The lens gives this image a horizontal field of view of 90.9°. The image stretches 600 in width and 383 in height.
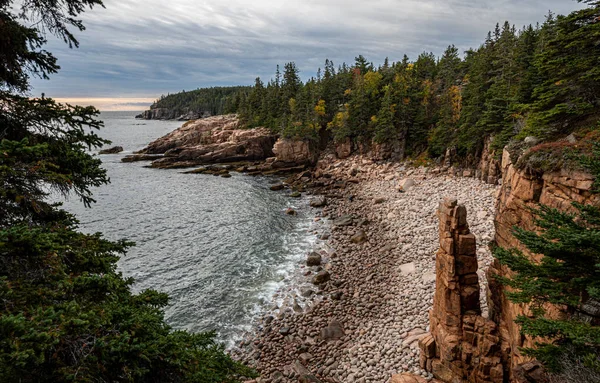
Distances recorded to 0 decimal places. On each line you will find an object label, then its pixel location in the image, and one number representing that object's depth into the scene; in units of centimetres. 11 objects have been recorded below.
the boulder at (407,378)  1146
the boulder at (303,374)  1331
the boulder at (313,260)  2389
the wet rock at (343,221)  3083
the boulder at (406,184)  3628
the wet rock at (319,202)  3747
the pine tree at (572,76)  1462
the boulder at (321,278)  2142
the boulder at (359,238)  2683
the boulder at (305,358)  1502
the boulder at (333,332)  1631
